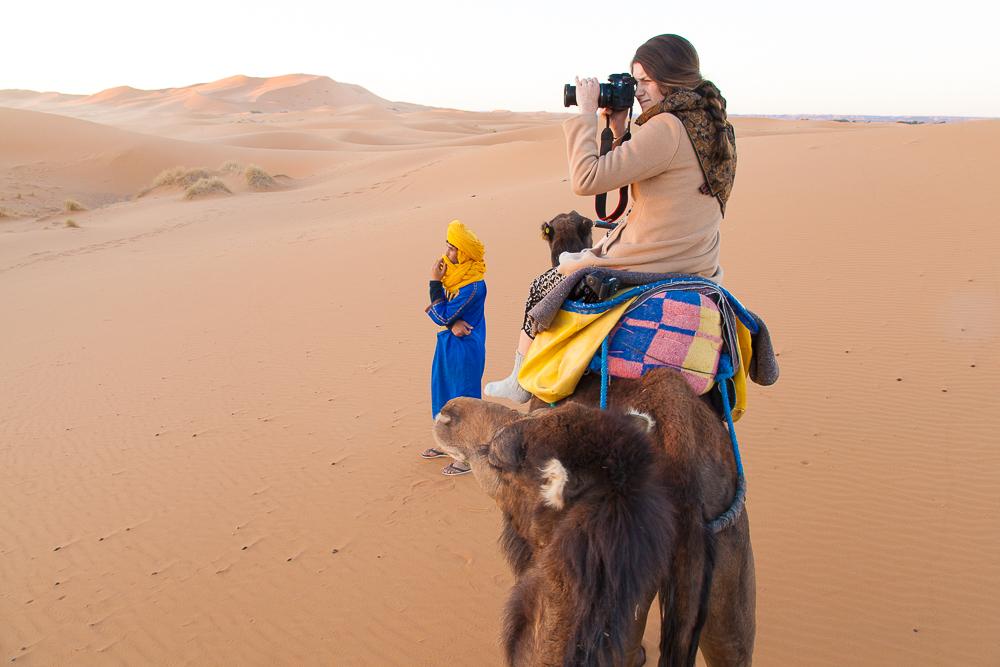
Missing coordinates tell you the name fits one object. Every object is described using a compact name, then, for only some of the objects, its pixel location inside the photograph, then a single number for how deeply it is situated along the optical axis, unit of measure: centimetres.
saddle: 237
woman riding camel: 244
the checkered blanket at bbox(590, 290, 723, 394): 235
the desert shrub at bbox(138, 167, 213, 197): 2798
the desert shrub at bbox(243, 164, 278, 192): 2762
